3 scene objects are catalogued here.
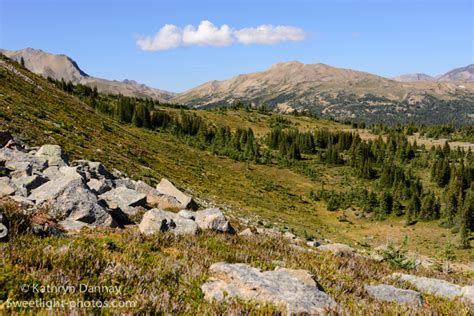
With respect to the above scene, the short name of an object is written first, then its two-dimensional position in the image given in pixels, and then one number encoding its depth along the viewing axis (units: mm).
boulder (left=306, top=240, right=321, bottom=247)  17422
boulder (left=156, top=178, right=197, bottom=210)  19155
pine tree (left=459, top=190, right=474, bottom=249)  50969
